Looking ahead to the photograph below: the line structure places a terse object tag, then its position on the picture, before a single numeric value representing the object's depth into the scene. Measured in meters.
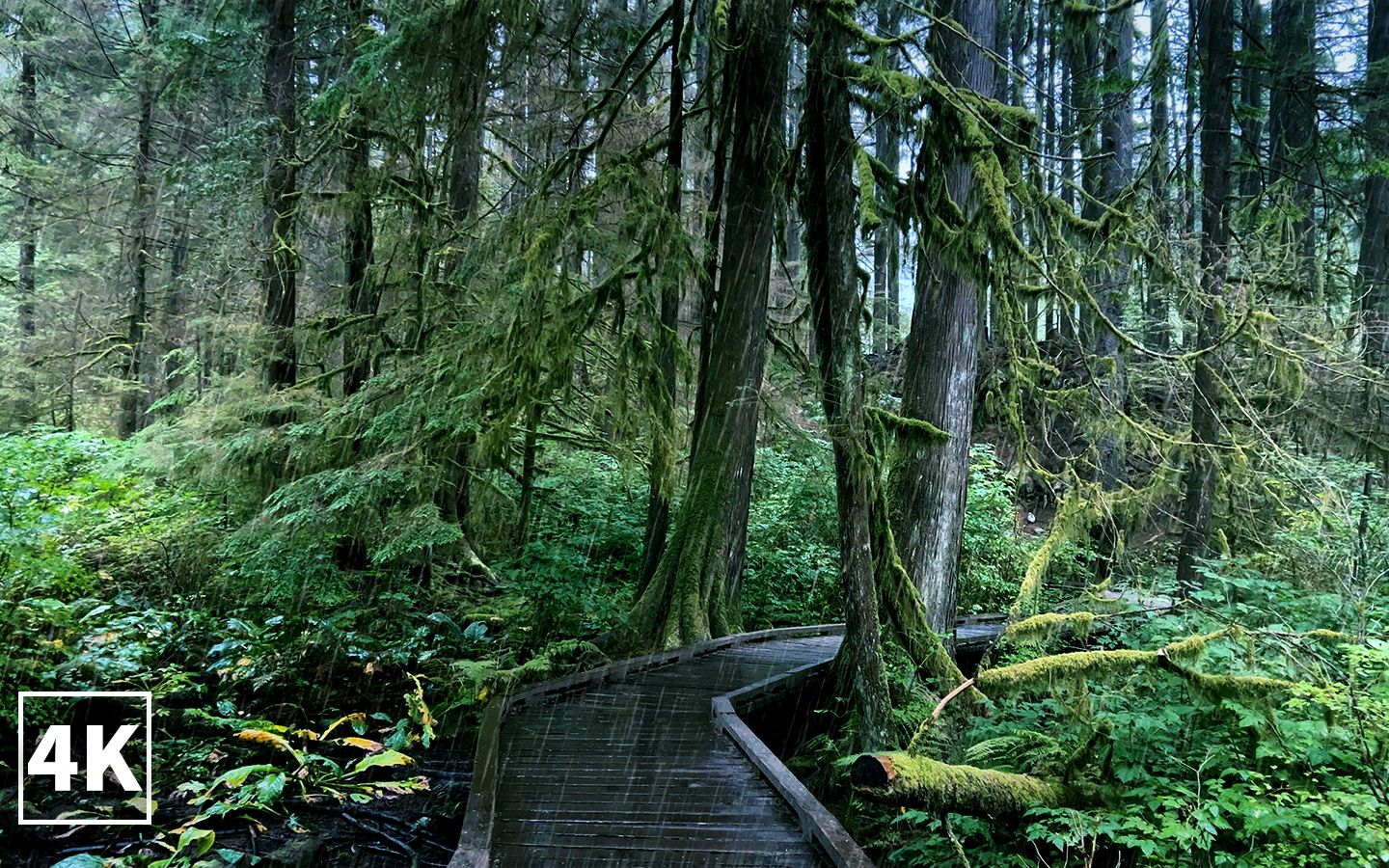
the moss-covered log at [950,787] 4.44
